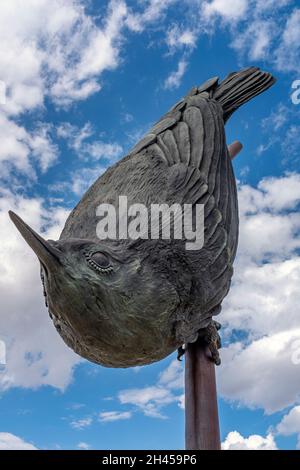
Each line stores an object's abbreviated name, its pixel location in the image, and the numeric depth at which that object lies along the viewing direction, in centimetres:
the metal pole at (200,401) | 241
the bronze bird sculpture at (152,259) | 177
